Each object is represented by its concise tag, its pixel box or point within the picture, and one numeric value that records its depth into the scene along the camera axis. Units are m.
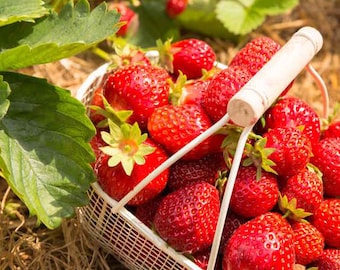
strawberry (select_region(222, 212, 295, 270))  0.52
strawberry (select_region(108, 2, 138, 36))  0.74
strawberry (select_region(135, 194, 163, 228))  0.56
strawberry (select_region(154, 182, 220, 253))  0.53
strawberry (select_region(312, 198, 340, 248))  0.56
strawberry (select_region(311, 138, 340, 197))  0.57
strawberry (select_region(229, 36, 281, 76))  0.57
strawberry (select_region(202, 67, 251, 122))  0.55
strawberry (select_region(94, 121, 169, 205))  0.53
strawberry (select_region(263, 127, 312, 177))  0.54
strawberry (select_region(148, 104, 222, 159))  0.54
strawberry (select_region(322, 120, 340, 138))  0.60
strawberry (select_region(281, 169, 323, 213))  0.55
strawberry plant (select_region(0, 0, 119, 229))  0.54
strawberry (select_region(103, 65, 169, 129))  0.56
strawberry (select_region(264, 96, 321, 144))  0.57
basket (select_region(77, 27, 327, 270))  0.50
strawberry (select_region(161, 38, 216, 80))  0.60
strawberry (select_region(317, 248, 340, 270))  0.55
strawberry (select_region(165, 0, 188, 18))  0.77
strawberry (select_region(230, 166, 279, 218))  0.54
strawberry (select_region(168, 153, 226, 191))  0.55
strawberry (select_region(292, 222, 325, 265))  0.55
